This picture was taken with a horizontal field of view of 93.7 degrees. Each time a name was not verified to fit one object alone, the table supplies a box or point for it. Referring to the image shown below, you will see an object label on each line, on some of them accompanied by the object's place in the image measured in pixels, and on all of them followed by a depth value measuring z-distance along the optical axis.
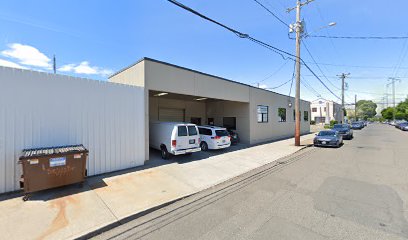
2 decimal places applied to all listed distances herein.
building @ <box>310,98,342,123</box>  60.82
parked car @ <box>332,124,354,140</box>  20.12
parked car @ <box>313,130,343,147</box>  14.19
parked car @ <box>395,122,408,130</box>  34.19
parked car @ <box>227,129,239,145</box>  15.05
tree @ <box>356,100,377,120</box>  109.53
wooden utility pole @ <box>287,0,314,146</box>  14.41
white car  11.72
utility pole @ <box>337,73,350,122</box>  38.67
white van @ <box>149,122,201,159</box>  9.20
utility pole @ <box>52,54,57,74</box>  24.64
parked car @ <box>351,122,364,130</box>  40.50
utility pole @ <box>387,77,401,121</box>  60.83
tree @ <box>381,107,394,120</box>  73.83
